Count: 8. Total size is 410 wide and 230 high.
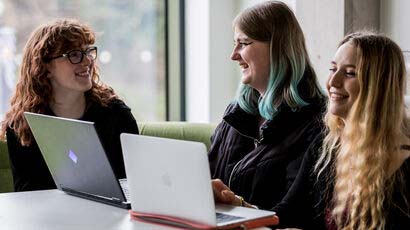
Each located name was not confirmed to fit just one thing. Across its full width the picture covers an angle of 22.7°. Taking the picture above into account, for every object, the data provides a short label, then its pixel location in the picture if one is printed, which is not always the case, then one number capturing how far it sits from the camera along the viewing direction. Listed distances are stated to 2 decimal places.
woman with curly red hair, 3.80
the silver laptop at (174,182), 2.62
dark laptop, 2.99
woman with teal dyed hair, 3.46
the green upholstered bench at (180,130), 4.45
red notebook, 2.68
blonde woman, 2.83
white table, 2.82
